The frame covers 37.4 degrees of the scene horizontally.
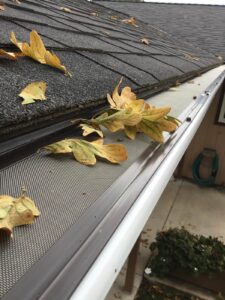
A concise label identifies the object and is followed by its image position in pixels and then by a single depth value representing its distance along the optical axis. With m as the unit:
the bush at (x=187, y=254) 3.68
